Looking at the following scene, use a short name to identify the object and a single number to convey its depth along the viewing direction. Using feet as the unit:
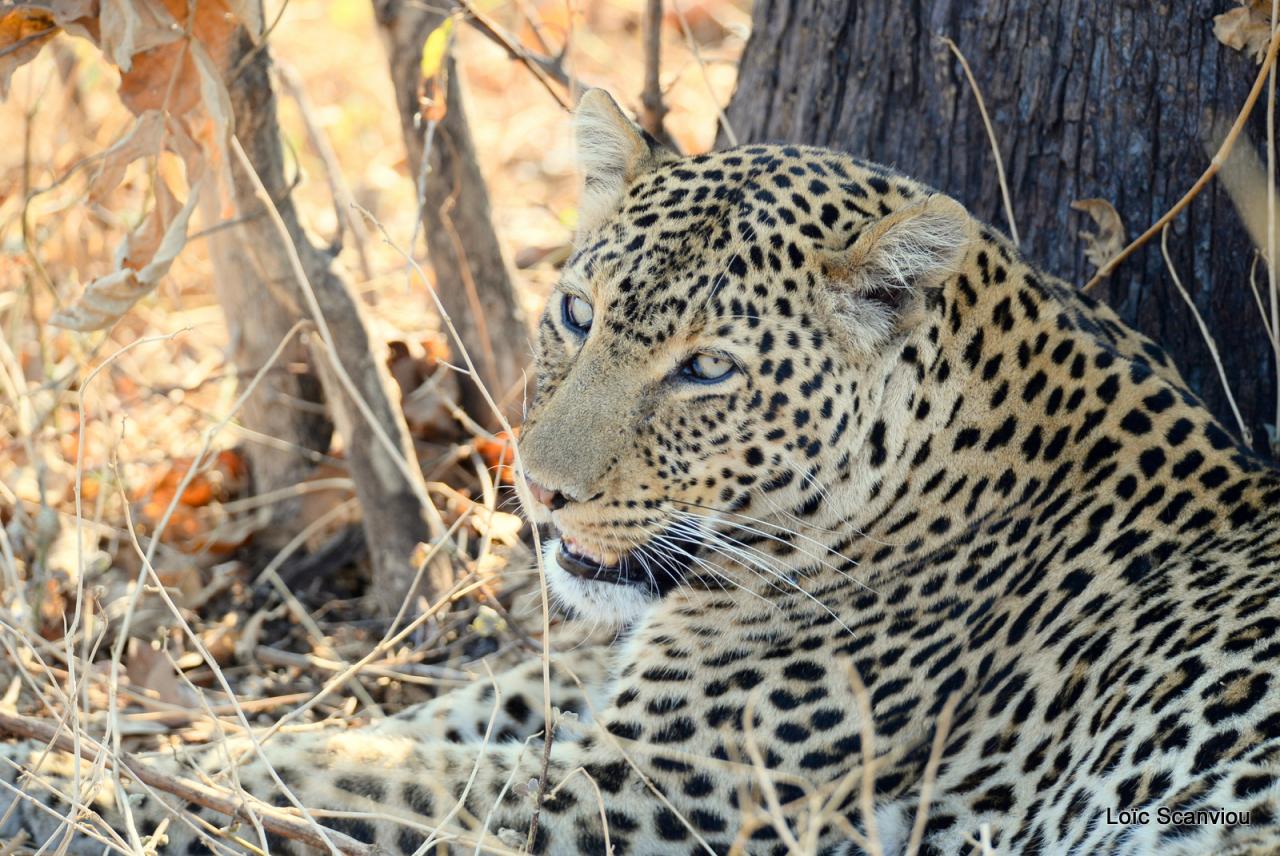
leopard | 24.76
